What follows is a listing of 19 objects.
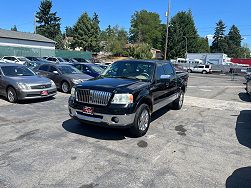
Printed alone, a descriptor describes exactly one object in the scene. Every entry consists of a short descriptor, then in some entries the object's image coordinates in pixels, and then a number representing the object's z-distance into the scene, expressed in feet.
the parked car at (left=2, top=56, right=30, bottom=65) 64.53
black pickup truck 13.25
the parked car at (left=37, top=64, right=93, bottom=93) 30.01
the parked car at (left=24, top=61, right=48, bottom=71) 44.04
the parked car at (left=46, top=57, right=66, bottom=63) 73.24
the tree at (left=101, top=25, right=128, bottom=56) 171.12
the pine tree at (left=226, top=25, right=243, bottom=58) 280.74
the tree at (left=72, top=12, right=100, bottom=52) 148.17
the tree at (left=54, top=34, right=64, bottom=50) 179.02
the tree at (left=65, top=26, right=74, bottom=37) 305.45
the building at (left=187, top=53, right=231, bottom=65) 128.16
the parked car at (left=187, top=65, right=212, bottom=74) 105.05
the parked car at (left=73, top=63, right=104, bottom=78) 35.70
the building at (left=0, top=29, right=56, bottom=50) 94.51
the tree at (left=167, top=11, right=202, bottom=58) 144.74
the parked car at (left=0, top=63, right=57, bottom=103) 22.38
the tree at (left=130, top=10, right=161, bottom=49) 241.16
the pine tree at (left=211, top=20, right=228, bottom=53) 280.74
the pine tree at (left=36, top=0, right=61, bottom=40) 172.88
